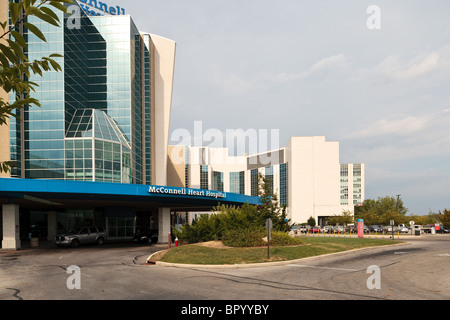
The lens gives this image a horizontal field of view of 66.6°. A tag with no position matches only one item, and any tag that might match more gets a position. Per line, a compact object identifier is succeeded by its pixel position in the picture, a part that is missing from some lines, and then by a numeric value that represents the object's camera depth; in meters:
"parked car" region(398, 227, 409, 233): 61.16
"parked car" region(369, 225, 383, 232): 71.08
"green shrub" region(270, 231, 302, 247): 24.92
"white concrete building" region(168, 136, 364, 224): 109.99
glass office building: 44.78
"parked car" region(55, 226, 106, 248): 30.52
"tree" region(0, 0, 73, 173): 2.84
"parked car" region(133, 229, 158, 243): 35.41
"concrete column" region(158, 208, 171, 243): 35.78
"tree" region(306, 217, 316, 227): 100.25
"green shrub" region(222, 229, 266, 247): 23.98
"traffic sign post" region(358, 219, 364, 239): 44.78
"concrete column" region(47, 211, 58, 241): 41.22
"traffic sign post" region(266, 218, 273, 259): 18.67
